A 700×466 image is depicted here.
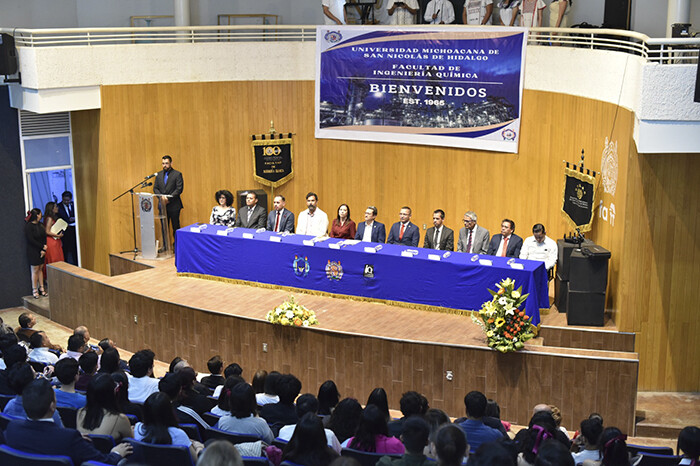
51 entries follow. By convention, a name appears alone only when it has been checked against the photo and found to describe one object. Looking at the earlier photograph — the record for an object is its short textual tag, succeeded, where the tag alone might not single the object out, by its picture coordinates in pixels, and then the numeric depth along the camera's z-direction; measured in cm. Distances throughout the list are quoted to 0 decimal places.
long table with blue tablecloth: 959
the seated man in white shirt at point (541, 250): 1027
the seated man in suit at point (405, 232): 1102
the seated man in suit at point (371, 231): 1116
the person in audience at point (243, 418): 556
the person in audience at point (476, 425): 590
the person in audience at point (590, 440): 572
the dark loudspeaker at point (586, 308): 939
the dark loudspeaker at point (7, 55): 1184
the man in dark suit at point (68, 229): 1318
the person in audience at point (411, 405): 586
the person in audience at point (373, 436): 521
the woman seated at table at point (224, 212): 1197
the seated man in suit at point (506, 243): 1044
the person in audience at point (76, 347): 768
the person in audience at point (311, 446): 466
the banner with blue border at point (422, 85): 1229
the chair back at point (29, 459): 437
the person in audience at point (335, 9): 1423
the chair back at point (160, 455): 495
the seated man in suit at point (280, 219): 1166
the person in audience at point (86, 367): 679
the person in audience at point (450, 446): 429
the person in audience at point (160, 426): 511
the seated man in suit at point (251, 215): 1192
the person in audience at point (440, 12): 1351
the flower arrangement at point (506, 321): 852
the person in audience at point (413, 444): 456
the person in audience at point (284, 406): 613
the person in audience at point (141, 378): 666
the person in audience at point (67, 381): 606
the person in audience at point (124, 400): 606
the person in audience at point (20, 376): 607
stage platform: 845
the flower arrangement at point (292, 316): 941
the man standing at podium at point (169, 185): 1275
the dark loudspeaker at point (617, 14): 1228
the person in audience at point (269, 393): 655
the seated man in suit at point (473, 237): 1073
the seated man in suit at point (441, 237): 1086
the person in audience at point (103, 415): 539
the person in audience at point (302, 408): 561
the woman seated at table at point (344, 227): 1145
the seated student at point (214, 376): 725
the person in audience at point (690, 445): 495
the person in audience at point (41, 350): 765
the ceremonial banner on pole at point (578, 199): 1069
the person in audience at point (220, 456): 373
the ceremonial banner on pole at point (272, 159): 1392
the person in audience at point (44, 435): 468
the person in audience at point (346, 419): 556
